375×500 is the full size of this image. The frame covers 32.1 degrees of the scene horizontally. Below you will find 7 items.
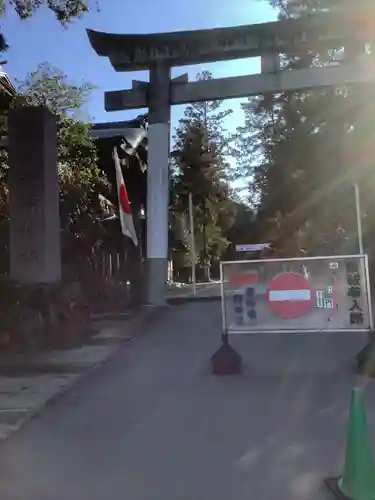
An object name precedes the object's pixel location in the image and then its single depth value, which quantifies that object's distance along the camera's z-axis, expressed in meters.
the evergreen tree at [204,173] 48.09
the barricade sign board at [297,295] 8.15
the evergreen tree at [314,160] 21.03
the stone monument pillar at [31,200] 11.81
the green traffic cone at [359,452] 4.01
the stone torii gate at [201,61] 16.84
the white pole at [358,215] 10.88
